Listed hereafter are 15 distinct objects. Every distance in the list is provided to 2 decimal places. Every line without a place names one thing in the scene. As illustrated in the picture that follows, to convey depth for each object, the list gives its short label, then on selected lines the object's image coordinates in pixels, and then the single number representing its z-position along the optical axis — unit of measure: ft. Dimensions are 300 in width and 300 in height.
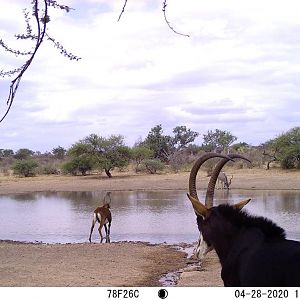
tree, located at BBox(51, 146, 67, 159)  215.92
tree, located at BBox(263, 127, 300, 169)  129.80
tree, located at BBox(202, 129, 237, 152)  144.01
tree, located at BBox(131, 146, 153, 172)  153.07
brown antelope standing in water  58.07
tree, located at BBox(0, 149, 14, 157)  224.45
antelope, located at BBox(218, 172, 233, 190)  109.98
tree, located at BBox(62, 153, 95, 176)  150.10
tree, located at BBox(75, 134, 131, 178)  146.72
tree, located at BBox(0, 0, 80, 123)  10.44
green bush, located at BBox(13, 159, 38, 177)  163.53
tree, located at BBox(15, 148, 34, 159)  214.28
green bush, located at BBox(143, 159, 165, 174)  147.23
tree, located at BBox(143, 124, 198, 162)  169.29
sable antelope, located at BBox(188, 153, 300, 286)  12.72
